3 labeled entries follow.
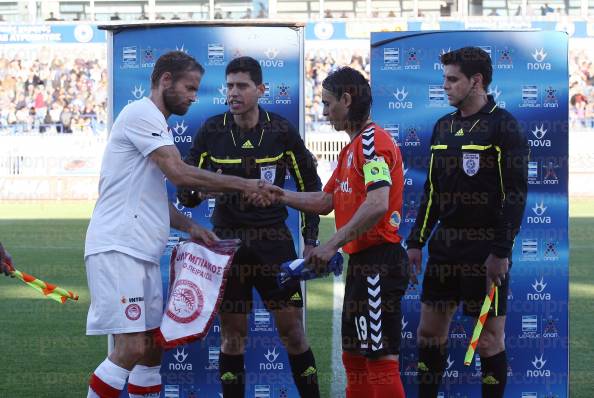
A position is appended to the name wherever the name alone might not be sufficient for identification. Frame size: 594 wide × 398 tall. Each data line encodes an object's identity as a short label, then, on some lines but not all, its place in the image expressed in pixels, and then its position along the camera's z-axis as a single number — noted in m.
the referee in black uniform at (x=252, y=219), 11.48
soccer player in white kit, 9.78
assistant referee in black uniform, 10.66
